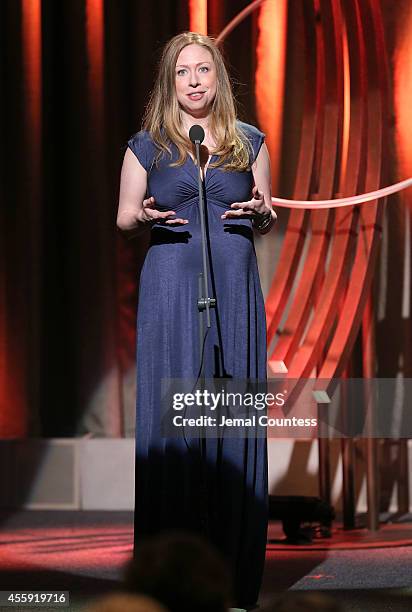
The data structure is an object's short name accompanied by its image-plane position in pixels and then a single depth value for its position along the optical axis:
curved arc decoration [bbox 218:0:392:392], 9.20
